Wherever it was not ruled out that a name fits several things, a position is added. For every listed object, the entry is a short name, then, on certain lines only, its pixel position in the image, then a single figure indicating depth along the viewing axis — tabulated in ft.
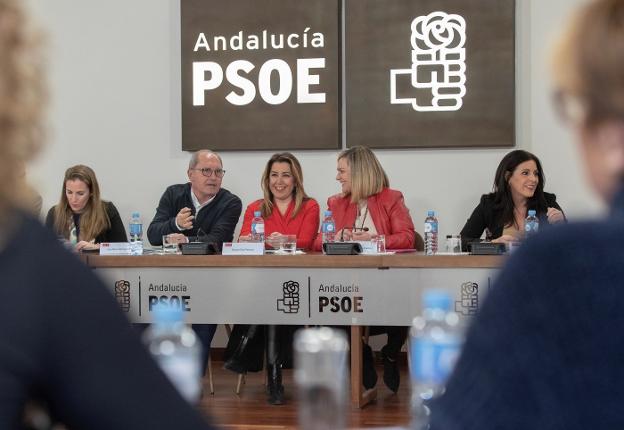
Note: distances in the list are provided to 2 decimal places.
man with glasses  17.34
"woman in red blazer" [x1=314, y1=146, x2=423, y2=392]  16.61
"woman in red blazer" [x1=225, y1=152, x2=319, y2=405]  17.20
